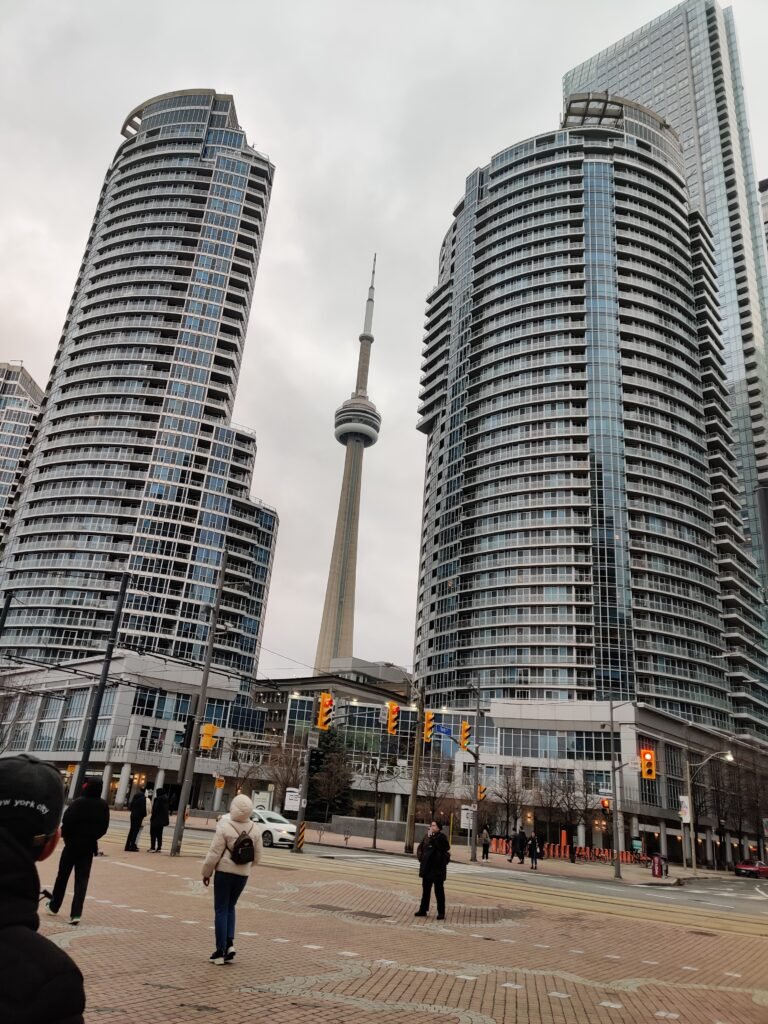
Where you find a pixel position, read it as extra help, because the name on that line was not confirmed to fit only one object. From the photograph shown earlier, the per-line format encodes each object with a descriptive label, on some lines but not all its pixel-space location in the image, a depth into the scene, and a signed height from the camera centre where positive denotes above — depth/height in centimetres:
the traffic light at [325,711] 3018 +368
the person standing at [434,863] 1359 -79
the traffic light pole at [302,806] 2942 +1
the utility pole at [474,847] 3775 -124
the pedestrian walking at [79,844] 998 -71
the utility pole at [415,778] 3450 +158
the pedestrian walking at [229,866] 856 -72
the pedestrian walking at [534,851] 3603 -113
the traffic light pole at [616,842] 3616 -46
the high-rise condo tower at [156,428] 10244 +5095
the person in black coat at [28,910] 229 -39
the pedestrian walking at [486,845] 4134 -122
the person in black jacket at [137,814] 2058 -55
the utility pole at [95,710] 2728 +269
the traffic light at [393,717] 3228 +392
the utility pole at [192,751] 2173 +134
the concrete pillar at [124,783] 7535 +77
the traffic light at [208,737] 2620 +202
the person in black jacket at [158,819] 2191 -70
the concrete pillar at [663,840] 7650 -32
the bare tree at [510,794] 7006 +263
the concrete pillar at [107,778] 7544 +111
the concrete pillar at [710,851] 7810 -100
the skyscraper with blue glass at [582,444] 9475 +5089
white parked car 3169 -108
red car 5591 -180
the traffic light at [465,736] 3537 +371
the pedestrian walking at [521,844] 3912 -94
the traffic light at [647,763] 3772 +337
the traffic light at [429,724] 3485 +403
